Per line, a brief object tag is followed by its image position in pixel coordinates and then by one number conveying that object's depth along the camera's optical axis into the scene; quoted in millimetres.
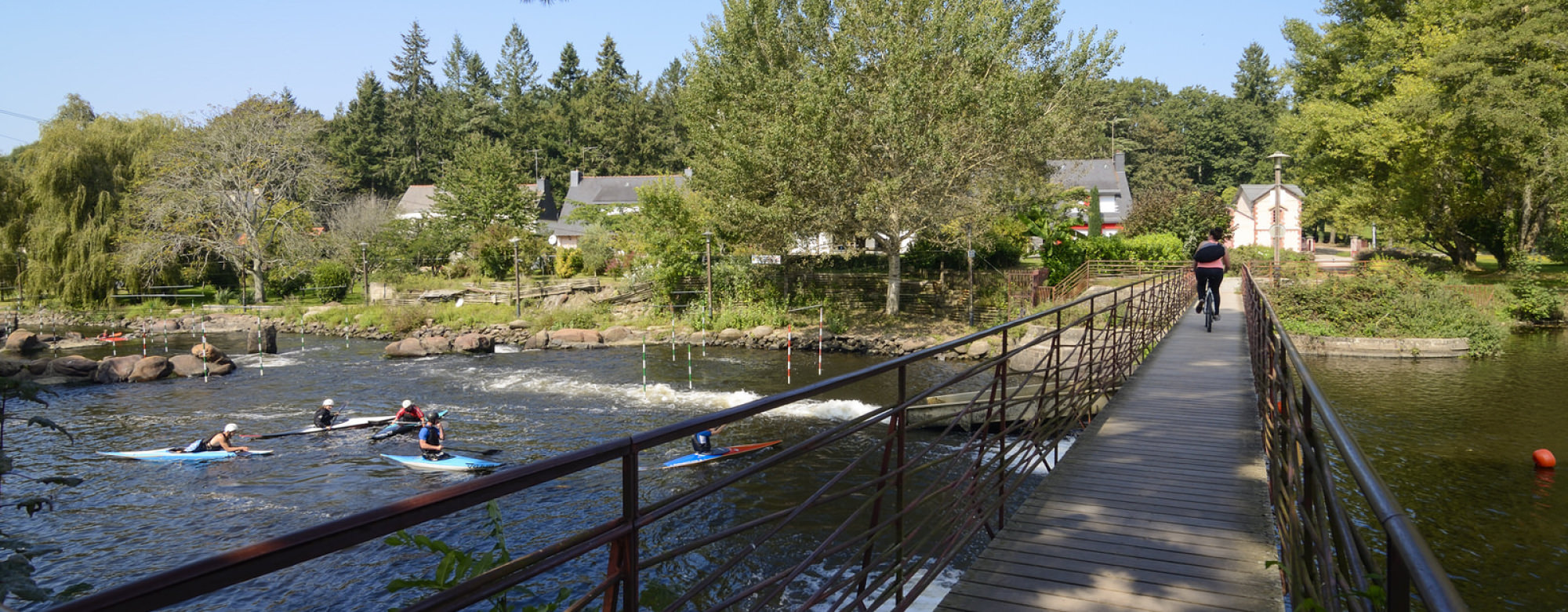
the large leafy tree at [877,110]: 25812
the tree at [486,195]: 42938
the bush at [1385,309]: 24094
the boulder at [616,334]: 29109
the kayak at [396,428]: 15418
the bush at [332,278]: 40062
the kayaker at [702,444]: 13727
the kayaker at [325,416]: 15969
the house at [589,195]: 54969
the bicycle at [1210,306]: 13656
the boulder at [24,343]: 28406
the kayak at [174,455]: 14070
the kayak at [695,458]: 13383
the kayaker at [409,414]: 15812
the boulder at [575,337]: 28719
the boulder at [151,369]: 22078
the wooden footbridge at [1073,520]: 1733
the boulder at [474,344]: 27547
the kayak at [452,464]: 13555
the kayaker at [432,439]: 13805
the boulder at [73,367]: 21812
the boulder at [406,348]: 26734
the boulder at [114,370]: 21953
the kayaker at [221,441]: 14234
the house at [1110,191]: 58875
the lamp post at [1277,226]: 26838
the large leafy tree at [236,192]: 37000
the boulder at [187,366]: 22906
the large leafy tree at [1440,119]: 28562
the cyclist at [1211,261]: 13062
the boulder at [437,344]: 27573
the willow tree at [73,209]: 35844
